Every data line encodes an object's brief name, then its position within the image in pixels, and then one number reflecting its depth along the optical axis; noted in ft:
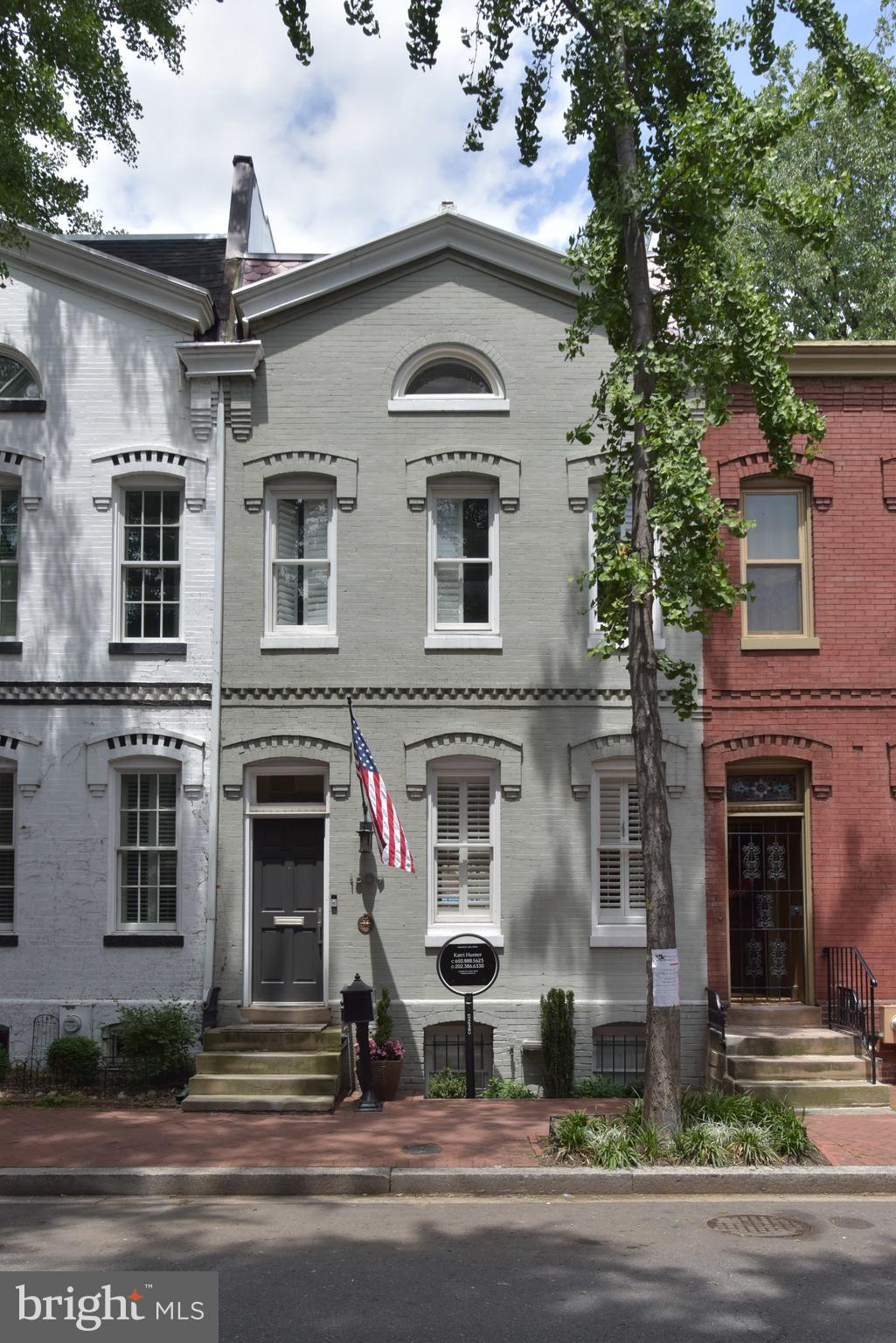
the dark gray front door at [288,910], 51.16
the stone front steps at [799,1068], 44.98
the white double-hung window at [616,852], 51.21
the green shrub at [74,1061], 48.01
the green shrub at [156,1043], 47.34
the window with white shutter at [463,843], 51.39
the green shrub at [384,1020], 48.05
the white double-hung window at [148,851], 51.34
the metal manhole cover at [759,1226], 29.81
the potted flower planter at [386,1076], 46.52
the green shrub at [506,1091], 48.24
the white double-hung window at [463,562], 52.24
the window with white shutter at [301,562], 52.47
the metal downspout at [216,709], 50.34
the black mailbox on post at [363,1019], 43.01
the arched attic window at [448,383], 52.60
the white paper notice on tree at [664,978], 36.65
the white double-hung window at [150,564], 52.44
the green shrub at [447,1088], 47.91
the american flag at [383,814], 46.21
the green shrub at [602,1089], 47.75
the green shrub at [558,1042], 48.75
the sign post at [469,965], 48.34
